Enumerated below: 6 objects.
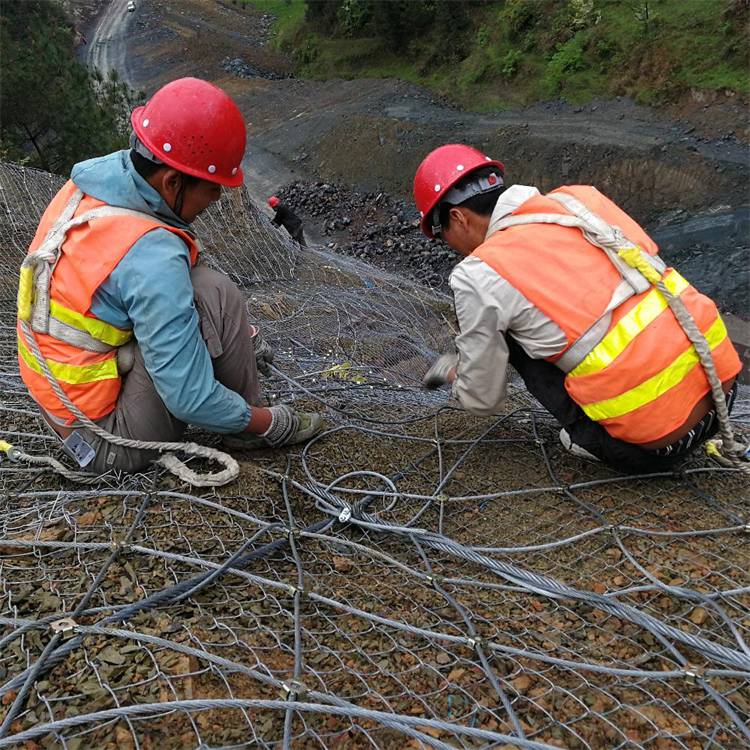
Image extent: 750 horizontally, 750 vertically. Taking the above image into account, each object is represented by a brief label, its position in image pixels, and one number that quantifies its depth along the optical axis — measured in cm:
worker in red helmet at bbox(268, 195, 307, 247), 1081
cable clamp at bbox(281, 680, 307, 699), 149
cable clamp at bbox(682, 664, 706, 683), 158
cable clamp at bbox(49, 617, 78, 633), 165
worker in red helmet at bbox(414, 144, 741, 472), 206
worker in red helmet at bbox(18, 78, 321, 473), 201
